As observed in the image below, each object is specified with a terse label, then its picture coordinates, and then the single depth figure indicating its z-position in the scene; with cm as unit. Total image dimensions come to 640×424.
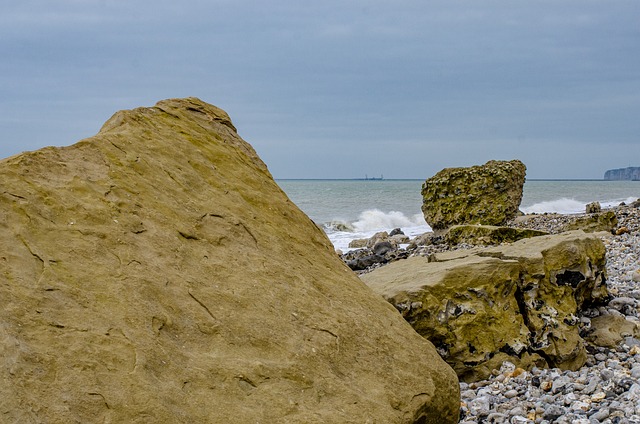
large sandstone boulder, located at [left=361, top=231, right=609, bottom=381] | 612
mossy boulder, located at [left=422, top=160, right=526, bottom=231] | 2059
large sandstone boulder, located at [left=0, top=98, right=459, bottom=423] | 337
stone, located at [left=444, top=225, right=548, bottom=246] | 1417
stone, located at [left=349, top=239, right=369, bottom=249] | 2295
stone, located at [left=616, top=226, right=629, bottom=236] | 1526
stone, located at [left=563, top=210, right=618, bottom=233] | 1594
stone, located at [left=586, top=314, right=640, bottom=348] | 668
